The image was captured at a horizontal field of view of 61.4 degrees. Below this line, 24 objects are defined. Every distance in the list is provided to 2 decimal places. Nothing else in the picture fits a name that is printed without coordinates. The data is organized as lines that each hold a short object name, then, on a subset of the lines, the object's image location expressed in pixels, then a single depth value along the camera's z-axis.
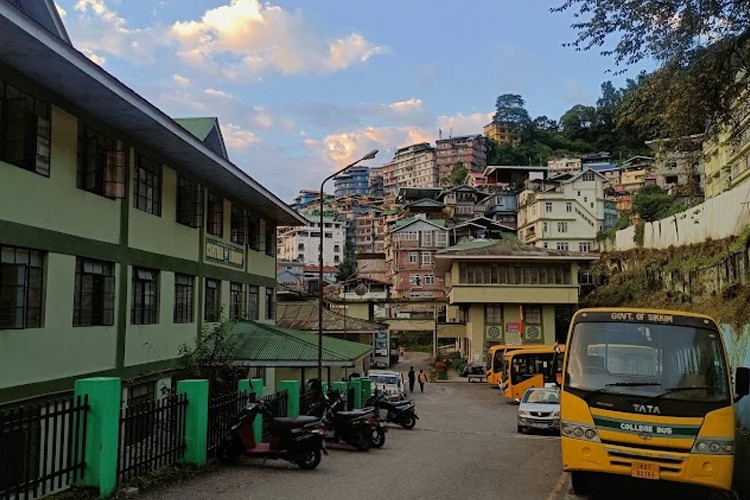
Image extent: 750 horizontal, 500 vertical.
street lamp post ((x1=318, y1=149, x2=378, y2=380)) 17.94
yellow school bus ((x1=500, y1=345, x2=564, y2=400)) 30.47
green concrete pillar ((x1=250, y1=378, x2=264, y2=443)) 11.57
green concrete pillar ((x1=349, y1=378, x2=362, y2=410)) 19.59
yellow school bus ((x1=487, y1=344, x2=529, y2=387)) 37.72
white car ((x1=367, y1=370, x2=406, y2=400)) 26.67
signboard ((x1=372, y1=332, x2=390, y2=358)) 48.88
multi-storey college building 10.57
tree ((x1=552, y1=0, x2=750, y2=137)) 11.33
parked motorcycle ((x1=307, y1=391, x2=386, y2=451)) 13.08
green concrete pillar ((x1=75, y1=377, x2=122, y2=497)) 7.67
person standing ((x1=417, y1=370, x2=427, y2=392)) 37.25
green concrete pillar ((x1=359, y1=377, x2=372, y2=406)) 21.29
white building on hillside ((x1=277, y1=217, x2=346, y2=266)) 112.69
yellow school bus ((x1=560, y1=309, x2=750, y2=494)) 7.80
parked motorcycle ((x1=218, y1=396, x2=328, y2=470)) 10.21
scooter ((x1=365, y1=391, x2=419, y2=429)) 19.55
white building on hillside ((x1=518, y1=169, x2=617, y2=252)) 65.88
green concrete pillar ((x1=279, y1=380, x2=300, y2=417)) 13.71
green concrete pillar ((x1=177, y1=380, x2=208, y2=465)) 9.70
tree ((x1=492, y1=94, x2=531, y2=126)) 138.50
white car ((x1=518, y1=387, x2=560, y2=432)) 19.27
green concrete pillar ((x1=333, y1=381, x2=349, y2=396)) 18.58
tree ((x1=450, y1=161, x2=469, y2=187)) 119.75
